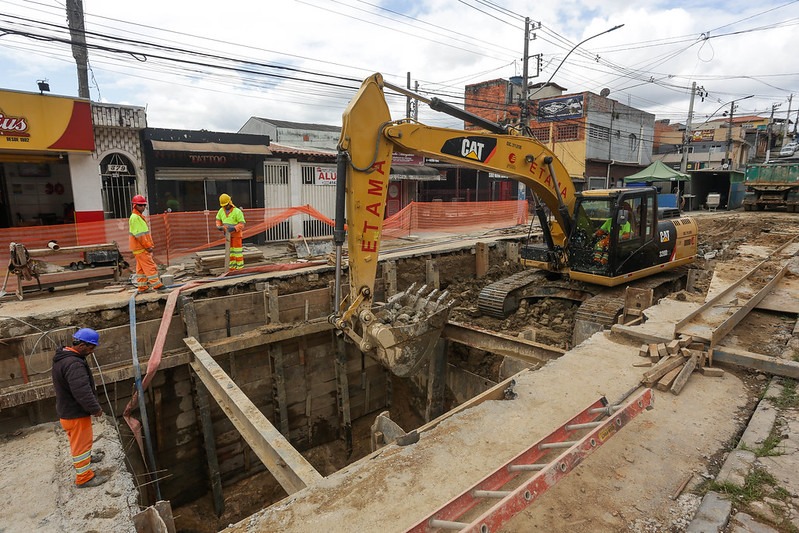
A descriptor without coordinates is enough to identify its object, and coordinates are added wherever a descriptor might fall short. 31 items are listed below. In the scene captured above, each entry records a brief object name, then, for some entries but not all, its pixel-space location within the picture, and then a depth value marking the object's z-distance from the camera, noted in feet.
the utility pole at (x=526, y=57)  59.54
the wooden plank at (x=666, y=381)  15.72
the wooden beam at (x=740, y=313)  18.42
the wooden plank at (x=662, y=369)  16.02
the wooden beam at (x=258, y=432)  13.08
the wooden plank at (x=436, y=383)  29.25
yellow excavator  18.44
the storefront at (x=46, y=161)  35.63
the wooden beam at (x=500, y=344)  22.80
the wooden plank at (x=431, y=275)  37.09
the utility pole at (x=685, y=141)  91.24
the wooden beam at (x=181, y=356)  20.16
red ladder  8.43
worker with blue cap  14.25
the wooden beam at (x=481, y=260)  41.73
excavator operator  28.19
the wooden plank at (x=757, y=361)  16.08
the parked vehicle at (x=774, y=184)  69.67
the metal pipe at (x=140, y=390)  21.84
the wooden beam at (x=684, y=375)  15.61
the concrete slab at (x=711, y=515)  9.63
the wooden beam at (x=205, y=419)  24.63
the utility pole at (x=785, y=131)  137.49
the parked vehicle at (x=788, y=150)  91.08
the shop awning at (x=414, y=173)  62.44
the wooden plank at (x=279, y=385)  27.81
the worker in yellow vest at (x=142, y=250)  24.91
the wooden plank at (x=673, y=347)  17.72
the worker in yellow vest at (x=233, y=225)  30.07
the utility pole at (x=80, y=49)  37.06
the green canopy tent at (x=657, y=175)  83.41
